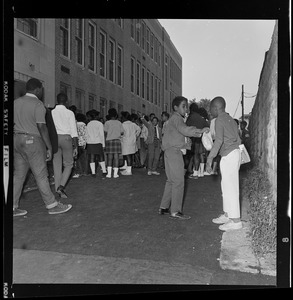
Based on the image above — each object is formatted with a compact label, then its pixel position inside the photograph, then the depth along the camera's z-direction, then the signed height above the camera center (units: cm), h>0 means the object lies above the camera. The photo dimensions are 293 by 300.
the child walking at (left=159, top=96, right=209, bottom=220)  425 -4
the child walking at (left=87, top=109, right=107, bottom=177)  678 +15
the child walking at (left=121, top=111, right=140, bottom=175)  748 +22
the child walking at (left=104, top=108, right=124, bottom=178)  716 +18
